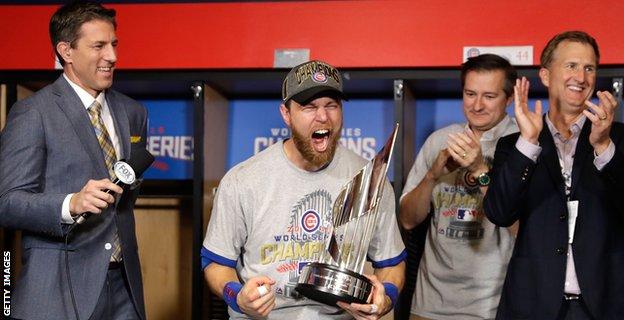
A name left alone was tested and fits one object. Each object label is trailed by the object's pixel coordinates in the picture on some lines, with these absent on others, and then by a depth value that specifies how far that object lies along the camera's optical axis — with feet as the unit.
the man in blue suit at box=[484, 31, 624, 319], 7.61
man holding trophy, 7.64
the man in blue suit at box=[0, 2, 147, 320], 7.84
